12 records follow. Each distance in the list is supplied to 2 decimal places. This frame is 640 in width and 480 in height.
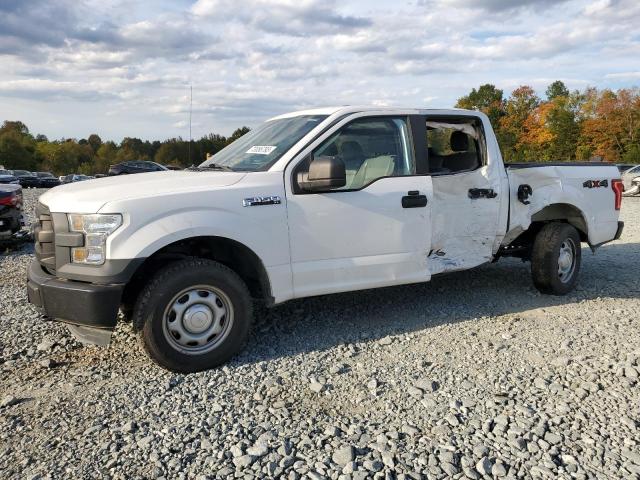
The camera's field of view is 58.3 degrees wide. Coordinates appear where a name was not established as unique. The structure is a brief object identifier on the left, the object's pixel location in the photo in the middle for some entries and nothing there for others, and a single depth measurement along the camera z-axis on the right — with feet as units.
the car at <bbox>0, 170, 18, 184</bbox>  63.90
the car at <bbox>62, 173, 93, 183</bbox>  142.51
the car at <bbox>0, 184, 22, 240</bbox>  29.63
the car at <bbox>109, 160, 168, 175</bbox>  108.68
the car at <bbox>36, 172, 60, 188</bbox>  161.58
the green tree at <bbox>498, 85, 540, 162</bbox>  201.65
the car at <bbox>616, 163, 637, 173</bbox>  92.73
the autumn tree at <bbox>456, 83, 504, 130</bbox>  231.50
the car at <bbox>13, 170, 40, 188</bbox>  157.17
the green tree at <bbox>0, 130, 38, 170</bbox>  250.98
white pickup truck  13.08
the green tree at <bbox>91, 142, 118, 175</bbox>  266.98
